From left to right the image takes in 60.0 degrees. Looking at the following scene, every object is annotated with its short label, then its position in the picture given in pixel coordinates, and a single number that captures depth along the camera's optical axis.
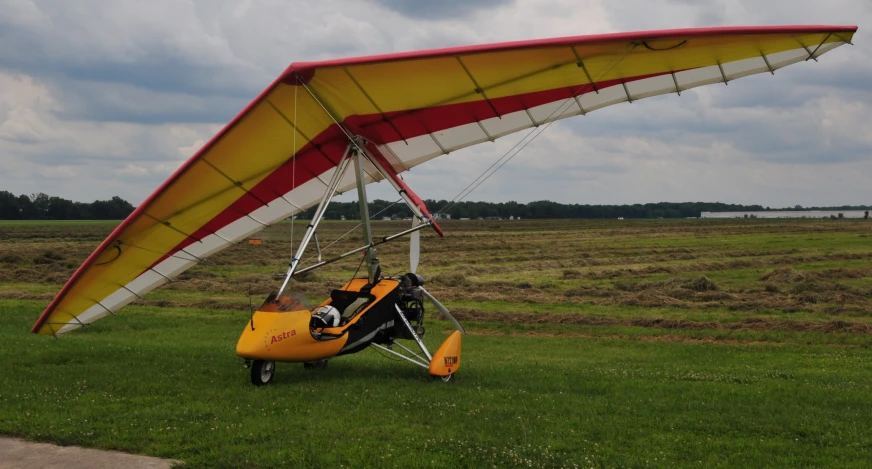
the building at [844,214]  185.07
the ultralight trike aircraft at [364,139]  8.62
